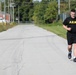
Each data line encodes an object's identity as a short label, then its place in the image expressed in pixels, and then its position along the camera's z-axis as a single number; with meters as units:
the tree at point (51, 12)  92.62
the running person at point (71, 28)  12.20
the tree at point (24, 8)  148.38
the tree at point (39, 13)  102.60
